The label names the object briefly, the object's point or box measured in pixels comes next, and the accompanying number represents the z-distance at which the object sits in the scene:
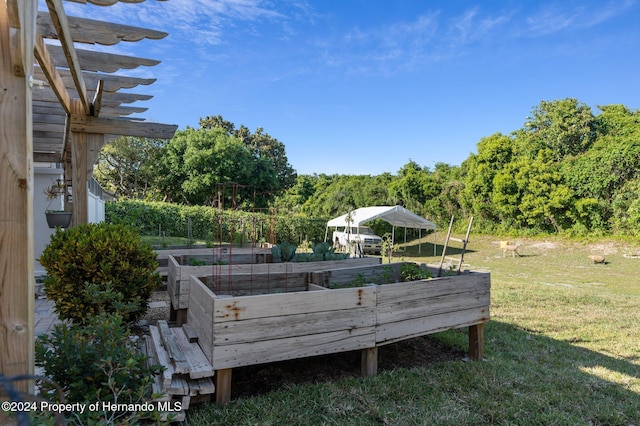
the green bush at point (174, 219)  13.84
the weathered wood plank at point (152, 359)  2.20
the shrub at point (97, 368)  1.88
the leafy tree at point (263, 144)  31.03
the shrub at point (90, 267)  3.36
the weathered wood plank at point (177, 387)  2.21
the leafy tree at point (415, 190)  21.55
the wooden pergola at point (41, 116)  1.57
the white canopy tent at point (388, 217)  14.58
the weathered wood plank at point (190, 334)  2.84
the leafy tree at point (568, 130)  22.09
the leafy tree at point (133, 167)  22.61
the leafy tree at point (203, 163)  22.00
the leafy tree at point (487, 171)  19.44
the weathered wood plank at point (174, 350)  2.34
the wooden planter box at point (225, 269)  3.69
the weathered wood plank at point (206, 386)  2.31
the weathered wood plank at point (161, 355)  2.24
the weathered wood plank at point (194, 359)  2.32
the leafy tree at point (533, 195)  16.91
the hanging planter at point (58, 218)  4.84
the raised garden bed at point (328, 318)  2.46
